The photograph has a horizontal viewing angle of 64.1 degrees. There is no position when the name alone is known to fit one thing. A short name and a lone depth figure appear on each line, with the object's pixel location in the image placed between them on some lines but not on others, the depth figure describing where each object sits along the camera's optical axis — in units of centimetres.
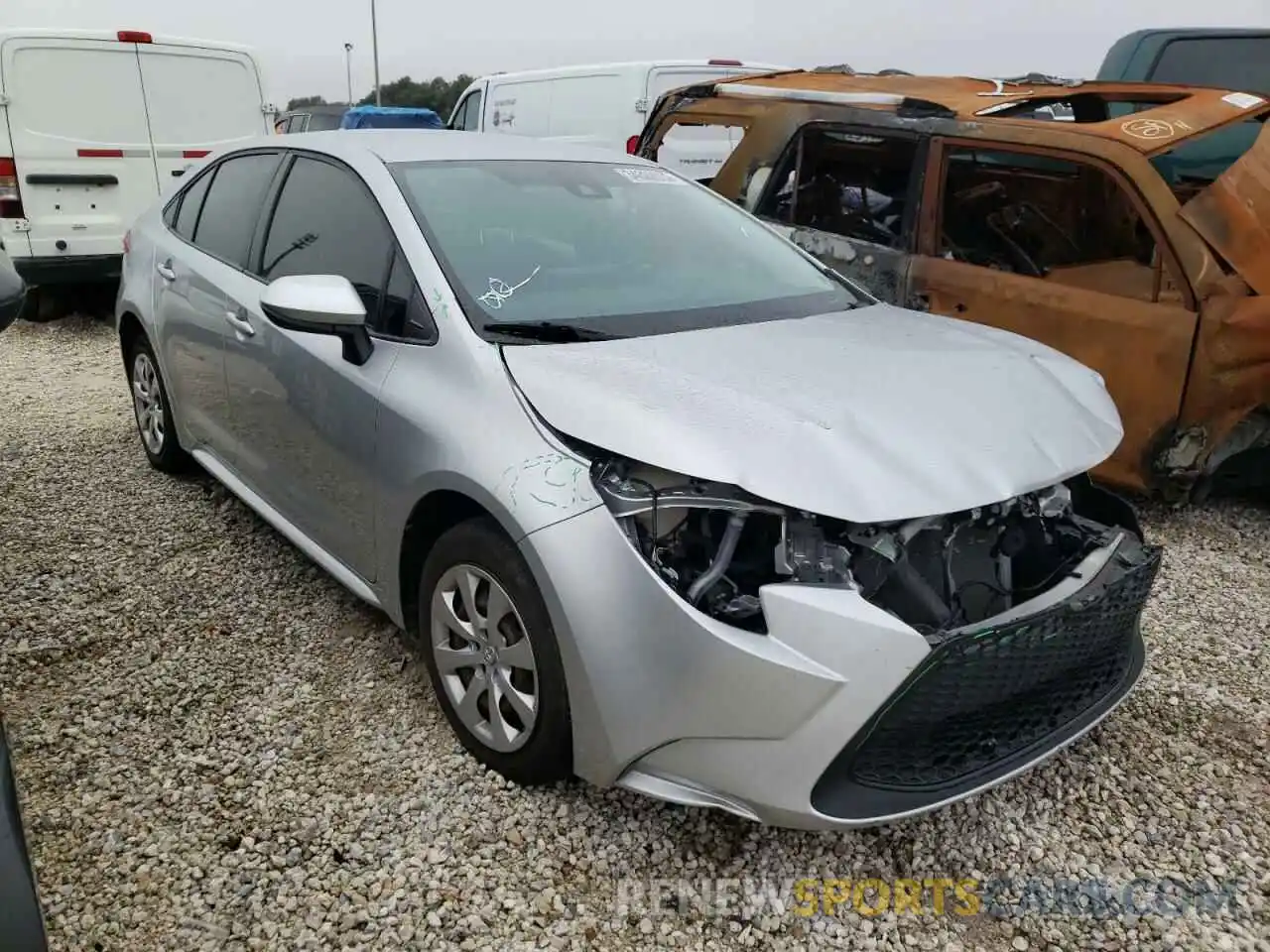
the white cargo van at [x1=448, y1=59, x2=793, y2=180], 828
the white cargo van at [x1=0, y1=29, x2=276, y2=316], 743
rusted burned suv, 391
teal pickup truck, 614
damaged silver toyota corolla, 206
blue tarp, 1617
